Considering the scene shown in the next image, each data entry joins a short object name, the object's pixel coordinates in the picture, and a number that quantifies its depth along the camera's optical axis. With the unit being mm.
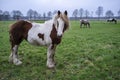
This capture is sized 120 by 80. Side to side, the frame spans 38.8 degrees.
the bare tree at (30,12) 85750
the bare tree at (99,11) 107188
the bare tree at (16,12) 82500
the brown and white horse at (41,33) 5215
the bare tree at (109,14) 96500
